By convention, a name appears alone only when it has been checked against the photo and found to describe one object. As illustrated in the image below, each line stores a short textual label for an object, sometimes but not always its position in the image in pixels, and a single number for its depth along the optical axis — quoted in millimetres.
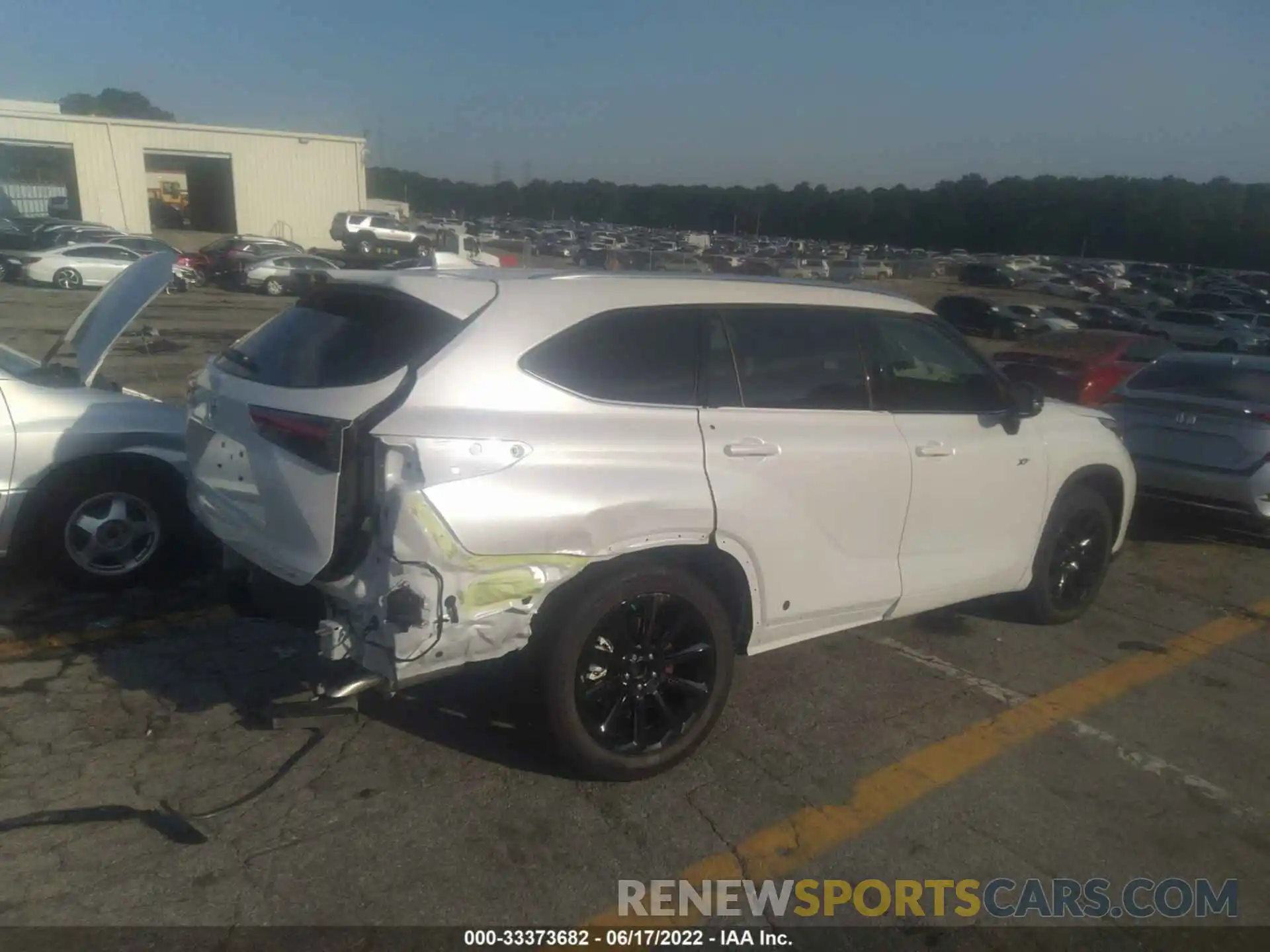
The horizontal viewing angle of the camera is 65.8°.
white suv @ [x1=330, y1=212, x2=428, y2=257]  40906
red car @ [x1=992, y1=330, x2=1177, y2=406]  11305
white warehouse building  41531
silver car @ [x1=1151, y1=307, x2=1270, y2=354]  27656
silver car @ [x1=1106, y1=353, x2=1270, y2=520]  6828
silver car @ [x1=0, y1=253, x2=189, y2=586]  4887
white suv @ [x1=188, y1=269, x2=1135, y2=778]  3162
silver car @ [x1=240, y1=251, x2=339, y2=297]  28266
